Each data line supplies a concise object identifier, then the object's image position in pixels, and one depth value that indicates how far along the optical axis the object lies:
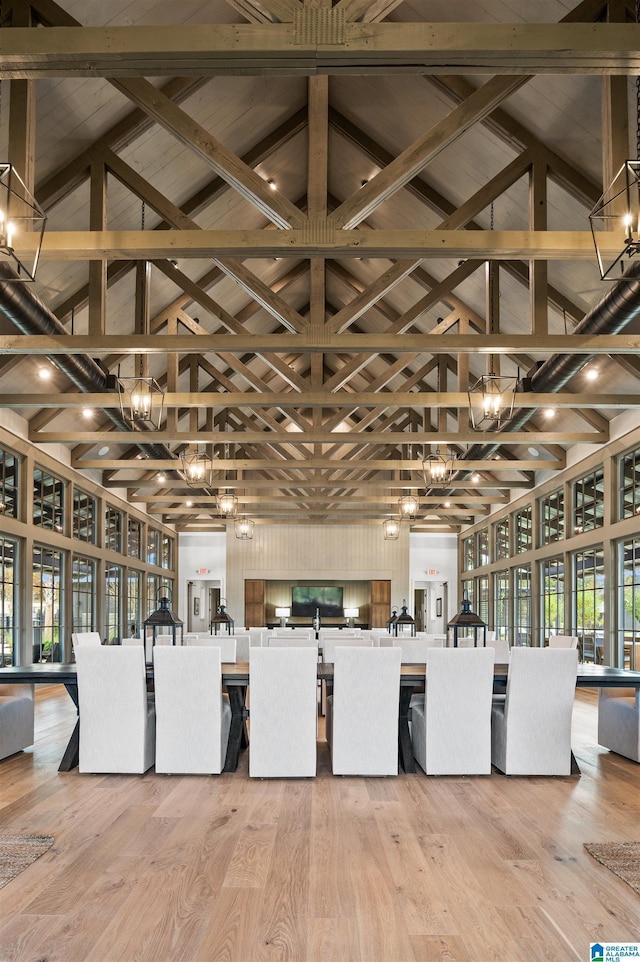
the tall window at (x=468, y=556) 22.54
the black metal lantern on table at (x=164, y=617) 7.14
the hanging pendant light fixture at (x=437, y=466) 11.30
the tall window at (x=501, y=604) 19.05
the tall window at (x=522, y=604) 17.36
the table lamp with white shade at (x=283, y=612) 22.55
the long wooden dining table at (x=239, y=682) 5.86
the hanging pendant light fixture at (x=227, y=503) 12.61
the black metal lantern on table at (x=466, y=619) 7.09
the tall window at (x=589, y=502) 12.91
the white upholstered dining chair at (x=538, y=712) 5.67
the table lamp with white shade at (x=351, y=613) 23.34
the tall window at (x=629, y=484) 11.45
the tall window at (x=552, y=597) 15.12
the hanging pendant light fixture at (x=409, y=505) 13.61
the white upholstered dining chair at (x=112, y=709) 5.64
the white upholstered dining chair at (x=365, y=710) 5.60
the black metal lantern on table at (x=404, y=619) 10.27
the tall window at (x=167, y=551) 23.05
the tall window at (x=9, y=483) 11.50
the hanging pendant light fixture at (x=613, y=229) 4.52
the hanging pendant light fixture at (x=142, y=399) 7.53
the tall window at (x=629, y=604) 11.40
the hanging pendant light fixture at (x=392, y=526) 16.55
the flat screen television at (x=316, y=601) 23.44
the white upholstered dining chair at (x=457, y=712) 5.64
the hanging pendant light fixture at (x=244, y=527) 16.62
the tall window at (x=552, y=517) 15.15
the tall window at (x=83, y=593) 15.21
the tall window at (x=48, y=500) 12.93
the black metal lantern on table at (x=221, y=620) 9.95
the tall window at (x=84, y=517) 15.23
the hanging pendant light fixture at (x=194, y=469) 10.63
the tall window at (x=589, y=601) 12.85
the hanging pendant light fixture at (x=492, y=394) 7.74
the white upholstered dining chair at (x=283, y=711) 5.51
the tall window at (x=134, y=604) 19.42
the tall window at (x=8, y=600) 11.48
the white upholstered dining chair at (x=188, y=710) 5.61
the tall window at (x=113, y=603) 17.47
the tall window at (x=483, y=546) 20.95
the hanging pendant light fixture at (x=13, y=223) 3.88
